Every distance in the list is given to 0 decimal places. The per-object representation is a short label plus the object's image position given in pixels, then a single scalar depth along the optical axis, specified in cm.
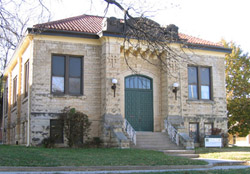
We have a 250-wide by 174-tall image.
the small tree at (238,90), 2758
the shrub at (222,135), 2200
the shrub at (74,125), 1795
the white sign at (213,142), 2075
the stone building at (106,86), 1900
